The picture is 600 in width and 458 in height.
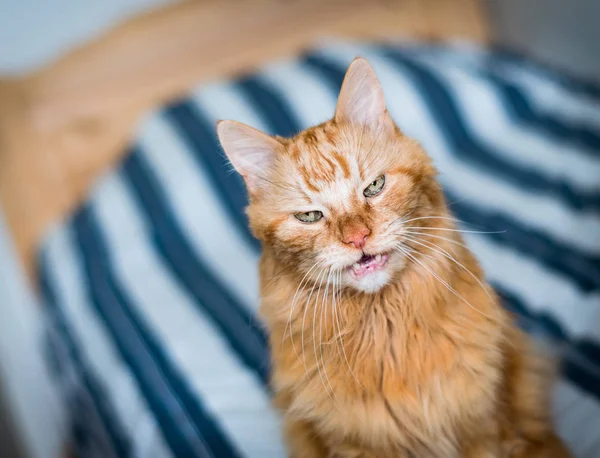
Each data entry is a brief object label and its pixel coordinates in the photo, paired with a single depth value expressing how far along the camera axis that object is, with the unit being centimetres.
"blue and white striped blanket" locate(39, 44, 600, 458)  139
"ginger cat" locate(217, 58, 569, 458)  88
